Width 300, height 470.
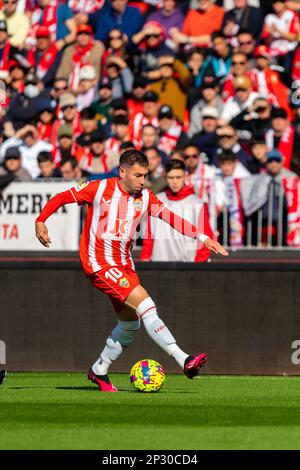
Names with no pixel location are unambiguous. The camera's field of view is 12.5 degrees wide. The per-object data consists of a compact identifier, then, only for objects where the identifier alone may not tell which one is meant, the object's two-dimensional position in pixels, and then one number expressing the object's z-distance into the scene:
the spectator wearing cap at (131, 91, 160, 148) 20.28
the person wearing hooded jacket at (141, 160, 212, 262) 16.12
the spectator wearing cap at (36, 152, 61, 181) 18.80
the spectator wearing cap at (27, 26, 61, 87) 22.97
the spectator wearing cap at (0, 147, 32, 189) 18.98
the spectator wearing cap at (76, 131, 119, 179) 19.16
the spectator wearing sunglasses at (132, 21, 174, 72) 21.88
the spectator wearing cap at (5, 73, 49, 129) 21.84
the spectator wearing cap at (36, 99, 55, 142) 21.47
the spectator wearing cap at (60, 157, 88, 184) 18.56
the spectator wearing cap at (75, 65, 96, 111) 21.86
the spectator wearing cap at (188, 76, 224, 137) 20.25
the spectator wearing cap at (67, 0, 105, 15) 23.20
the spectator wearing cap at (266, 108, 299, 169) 18.98
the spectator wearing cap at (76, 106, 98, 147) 20.22
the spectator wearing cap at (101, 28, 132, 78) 22.08
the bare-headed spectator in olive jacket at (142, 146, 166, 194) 17.84
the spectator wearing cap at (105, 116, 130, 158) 19.75
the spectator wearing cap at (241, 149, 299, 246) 16.88
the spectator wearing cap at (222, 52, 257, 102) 20.30
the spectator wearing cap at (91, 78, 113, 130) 21.14
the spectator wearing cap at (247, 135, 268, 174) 18.48
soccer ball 13.22
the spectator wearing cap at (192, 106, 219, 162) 19.34
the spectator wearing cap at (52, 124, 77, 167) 20.09
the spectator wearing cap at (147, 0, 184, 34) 22.16
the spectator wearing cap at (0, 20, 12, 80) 23.50
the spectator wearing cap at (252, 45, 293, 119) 20.27
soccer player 13.02
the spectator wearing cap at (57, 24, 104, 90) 22.23
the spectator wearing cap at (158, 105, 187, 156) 19.94
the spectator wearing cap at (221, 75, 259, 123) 20.17
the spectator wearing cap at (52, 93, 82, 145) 21.17
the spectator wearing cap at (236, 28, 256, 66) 20.80
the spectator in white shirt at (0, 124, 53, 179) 20.16
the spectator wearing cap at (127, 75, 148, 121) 20.93
